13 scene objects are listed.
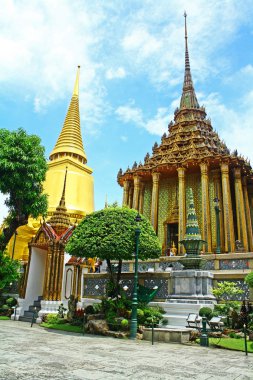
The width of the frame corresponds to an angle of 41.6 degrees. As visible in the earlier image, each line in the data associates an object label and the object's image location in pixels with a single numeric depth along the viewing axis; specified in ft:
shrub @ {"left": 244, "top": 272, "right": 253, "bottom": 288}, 36.98
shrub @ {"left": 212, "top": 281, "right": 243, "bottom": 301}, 42.91
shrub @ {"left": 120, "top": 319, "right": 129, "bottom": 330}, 40.97
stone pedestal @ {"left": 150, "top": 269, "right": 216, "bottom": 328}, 43.52
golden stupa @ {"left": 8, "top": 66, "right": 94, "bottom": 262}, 104.06
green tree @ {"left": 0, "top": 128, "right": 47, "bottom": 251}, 59.98
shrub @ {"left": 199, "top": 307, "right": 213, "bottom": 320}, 39.50
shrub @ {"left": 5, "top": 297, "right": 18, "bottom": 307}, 63.98
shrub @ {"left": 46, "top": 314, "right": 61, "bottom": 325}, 50.72
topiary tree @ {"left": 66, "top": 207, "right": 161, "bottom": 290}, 45.52
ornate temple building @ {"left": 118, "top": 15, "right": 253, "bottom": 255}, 88.43
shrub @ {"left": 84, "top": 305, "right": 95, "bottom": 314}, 48.80
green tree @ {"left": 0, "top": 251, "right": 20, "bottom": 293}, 59.26
